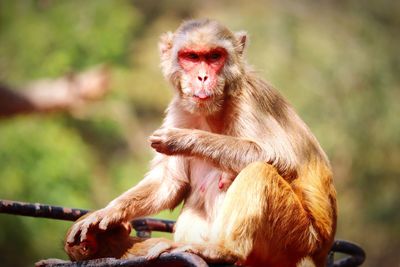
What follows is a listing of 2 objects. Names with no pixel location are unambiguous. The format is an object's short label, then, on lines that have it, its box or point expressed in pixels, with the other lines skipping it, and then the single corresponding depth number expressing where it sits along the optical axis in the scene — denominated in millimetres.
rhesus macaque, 9250
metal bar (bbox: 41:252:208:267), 7480
